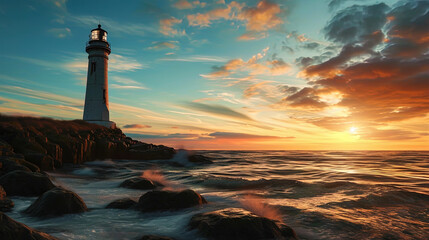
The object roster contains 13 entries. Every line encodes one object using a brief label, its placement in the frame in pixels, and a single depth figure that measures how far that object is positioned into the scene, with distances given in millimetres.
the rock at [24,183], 5961
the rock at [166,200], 5391
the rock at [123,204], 5688
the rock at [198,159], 21039
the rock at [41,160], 9820
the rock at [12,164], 7094
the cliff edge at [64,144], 10641
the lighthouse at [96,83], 24281
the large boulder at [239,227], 3863
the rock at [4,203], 4961
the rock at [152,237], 3676
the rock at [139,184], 8461
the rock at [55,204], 4695
